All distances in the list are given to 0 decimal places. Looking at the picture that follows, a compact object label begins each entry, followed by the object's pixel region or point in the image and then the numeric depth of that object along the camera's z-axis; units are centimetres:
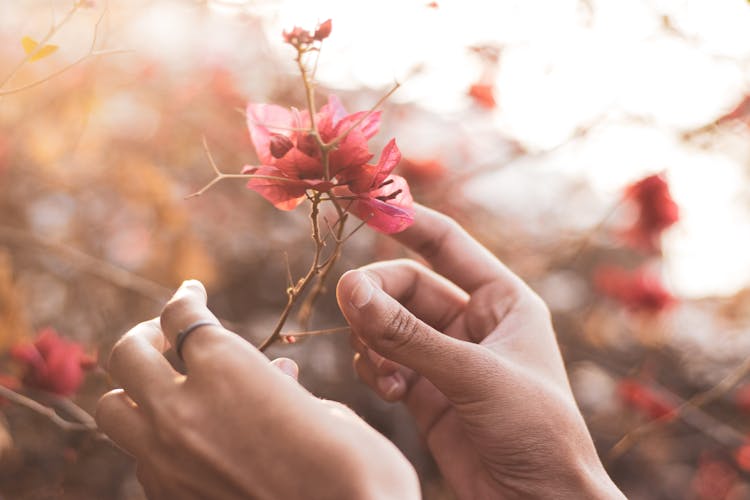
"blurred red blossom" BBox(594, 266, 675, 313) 198
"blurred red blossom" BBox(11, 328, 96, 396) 103
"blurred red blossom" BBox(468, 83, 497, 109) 198
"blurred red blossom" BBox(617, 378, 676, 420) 181
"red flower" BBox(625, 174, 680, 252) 178
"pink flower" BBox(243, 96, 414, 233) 68
